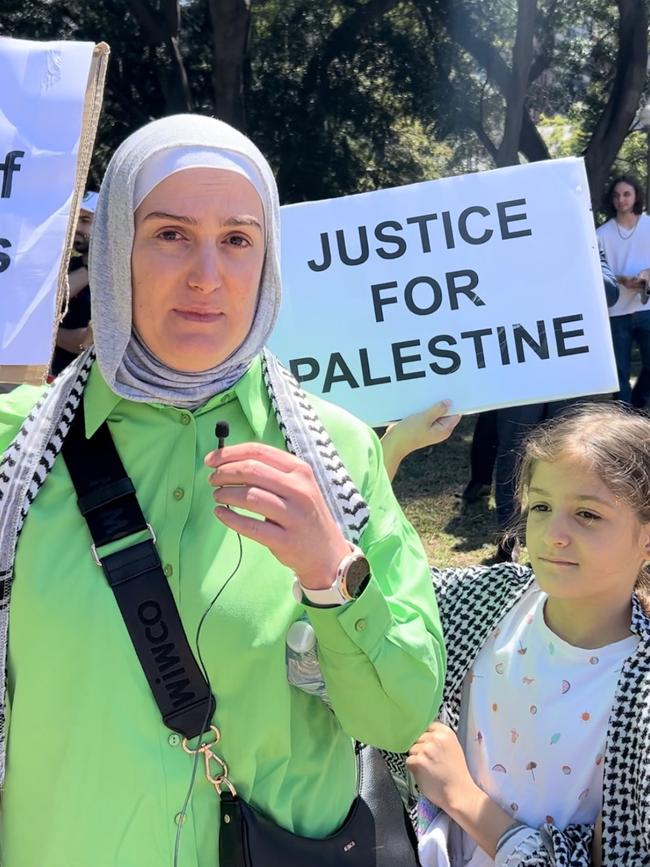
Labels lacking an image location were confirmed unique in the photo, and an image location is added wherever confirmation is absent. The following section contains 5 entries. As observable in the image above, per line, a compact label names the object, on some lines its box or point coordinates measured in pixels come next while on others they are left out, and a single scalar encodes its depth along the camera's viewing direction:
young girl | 1.85
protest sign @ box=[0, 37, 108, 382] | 2.68
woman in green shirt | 1.30
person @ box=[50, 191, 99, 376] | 3.61
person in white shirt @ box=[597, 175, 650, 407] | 7.59
